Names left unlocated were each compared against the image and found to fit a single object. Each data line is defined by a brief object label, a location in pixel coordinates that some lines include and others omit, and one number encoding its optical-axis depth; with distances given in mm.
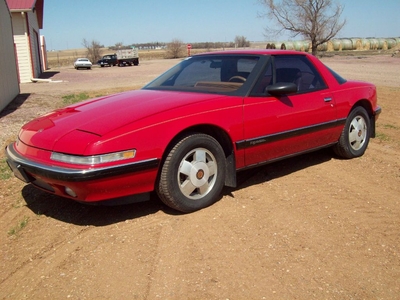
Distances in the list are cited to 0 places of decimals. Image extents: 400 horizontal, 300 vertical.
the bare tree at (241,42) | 90062
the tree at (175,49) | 66688
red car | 3420
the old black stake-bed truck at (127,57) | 48375
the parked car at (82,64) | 44156
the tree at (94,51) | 63438
